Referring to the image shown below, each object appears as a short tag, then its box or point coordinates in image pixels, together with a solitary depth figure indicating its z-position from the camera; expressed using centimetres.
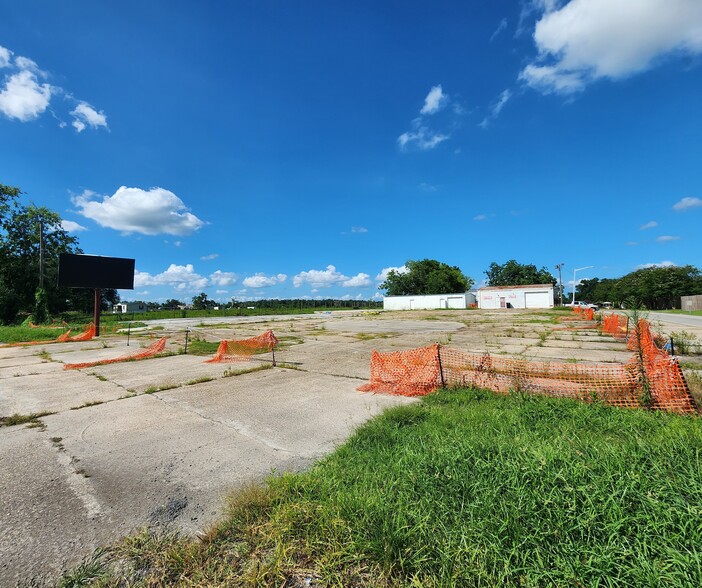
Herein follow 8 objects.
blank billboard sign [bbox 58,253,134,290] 2172
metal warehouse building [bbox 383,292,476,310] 6291
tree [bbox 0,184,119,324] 3769
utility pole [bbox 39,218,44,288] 3156
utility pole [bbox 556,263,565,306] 6905
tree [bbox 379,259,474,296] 7562
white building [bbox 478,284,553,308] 5604
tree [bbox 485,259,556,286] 9162
